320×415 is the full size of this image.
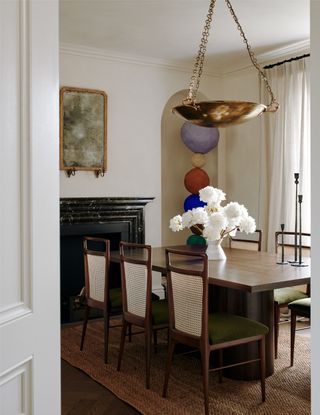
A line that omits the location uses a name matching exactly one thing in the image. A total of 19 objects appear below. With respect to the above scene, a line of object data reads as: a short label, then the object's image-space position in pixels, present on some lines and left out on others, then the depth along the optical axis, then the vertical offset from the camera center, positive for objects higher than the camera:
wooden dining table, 3.16 -0.66
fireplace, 5.20 -0.32
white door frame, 1.28 -0.03
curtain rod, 5.19 +1.47
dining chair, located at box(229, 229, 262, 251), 5.91 -0.50
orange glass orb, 5.93 +0.21
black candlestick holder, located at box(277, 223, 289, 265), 3.76 -0.48
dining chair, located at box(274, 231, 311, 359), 3.91 -0.77
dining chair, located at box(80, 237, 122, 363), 3.87 -0.71
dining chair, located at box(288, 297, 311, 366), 3.52 -0.78
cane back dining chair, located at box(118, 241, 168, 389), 3.39 -0.72
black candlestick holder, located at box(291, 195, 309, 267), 3.63 -0.47
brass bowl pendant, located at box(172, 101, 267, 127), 3.48 +0.61
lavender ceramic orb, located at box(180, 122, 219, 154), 5.83 +0.71
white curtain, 5.21 +0.57
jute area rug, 3.03 -1.24
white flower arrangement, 3.76 -0.15
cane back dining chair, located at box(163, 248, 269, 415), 2.93 -0.77
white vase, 3.94 -0.41
